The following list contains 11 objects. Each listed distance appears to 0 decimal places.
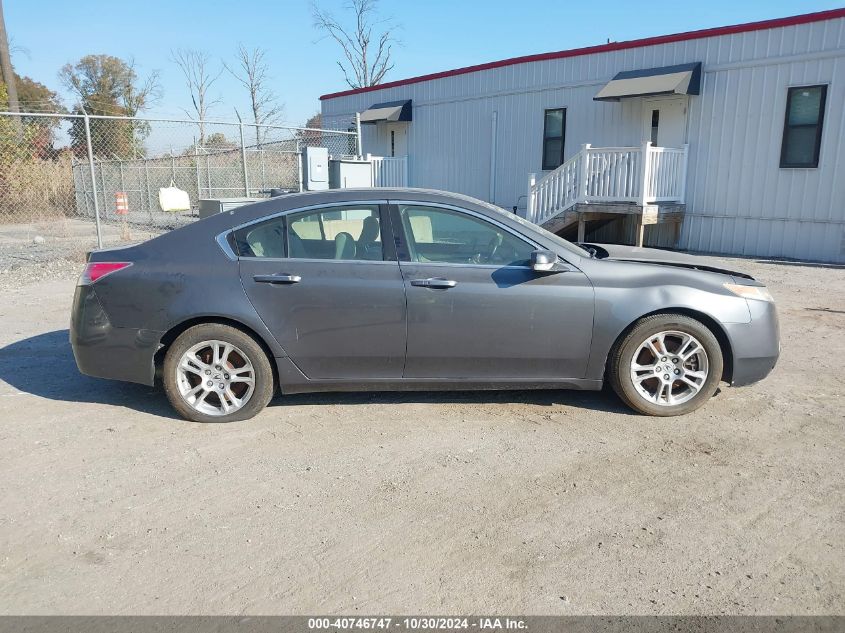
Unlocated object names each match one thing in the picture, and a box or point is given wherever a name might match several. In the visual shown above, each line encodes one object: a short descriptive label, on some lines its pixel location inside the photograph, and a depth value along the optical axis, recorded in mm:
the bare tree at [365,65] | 44031
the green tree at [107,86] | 45812
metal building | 12492
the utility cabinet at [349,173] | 15844
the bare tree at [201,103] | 49188
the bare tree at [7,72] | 22703
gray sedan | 4469
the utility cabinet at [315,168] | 15180
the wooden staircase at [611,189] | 13352
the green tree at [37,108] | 20141
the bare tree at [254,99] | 47250
